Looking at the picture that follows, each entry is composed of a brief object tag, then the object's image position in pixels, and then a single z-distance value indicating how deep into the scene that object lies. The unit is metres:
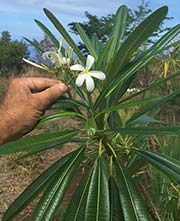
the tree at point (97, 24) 9.16
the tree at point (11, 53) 8.99
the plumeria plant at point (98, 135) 0.76
